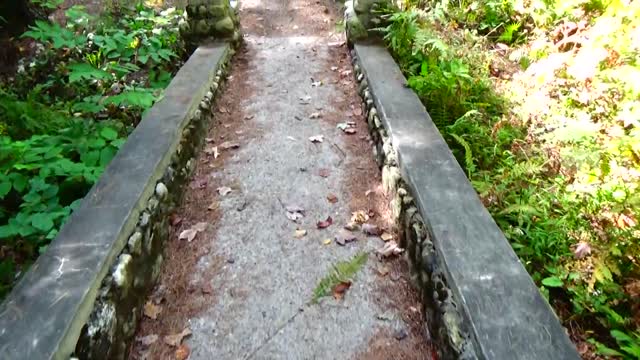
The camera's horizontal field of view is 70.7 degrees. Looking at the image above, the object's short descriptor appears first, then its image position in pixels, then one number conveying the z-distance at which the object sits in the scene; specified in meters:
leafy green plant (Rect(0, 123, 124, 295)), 3.23
